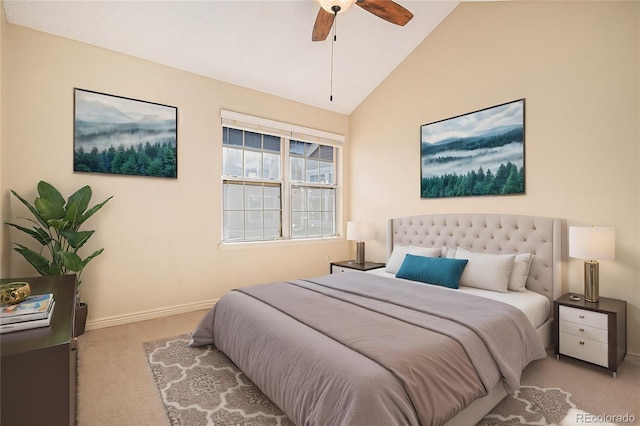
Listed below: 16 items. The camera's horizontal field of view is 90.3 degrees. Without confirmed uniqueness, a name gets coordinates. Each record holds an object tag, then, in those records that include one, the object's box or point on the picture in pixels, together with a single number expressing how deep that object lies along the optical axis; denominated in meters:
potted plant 2.70
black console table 1.02
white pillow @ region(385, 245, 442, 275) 3.51
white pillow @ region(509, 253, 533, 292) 2.86
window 4.12
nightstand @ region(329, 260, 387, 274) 4.18
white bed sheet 2.46
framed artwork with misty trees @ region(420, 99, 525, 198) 3.19
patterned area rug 1.83
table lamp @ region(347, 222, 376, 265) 4.39
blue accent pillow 2.97
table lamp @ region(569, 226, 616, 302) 2.43
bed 1.43
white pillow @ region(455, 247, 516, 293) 2.83
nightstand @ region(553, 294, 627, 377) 2.29
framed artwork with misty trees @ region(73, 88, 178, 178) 3.12
